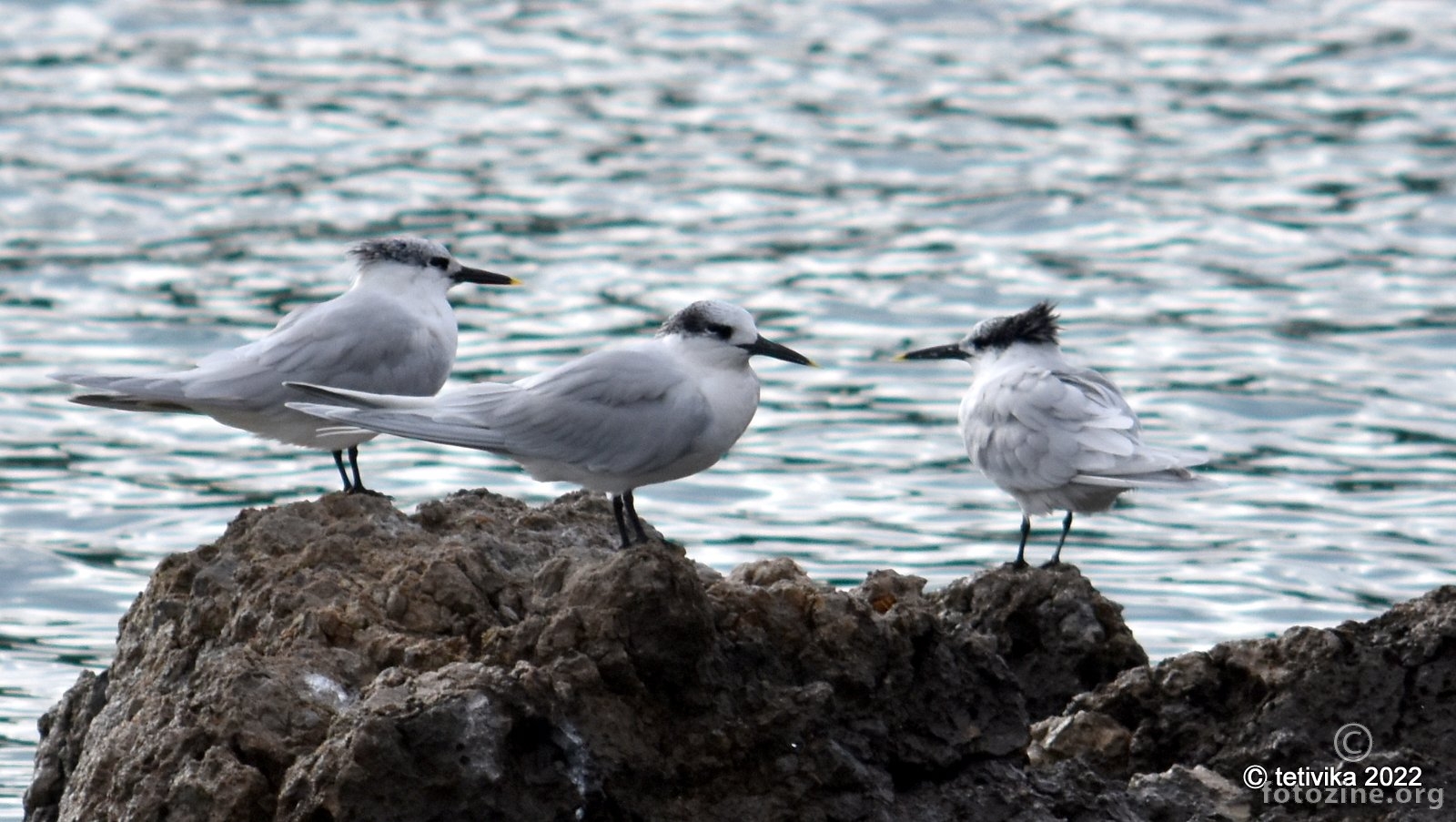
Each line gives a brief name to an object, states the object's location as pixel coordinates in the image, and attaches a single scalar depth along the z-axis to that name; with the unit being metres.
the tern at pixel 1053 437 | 13.87
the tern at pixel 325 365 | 12.69
